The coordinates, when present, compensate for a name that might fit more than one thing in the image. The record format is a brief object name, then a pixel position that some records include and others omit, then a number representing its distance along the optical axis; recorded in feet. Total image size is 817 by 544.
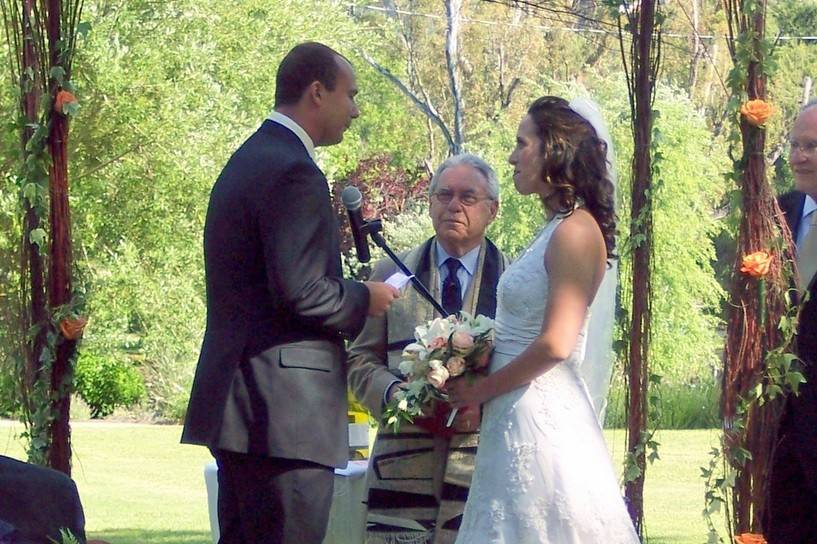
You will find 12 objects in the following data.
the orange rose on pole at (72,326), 31.55
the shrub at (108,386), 143.13
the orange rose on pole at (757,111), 30.86
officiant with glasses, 30.17
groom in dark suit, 25.39
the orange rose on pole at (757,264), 30.55
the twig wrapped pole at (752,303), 31.09
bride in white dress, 25.54
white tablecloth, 33.76
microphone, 27.17
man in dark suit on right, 30.73
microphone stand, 27.12
